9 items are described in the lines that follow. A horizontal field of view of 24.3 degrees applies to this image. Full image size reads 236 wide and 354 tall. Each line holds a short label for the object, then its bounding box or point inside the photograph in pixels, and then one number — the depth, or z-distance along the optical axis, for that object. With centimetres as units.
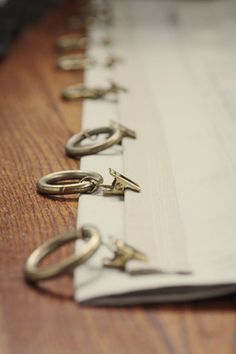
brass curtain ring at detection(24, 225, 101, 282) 37
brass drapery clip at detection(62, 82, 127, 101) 76
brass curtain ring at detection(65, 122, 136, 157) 57
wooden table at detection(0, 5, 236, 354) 34
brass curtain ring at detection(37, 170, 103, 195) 49
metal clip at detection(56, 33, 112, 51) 108
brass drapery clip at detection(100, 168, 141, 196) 48
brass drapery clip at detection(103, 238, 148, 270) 38
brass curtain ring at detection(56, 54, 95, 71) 94
